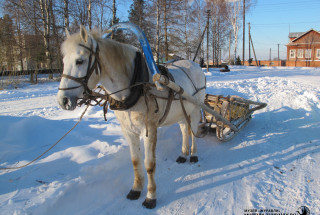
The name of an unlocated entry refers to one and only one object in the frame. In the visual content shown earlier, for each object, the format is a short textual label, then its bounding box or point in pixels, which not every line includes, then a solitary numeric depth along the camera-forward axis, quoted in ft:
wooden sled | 15.98
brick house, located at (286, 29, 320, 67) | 123.13
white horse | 7.01
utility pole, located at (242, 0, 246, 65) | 103.09
